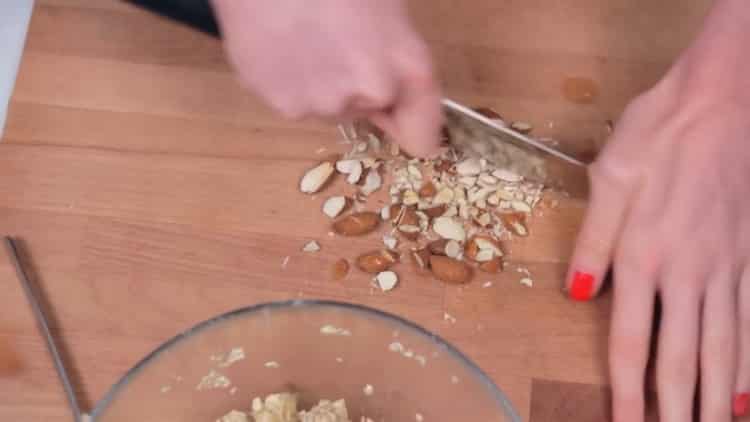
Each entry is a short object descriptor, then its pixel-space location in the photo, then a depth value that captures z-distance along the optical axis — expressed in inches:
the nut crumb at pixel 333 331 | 27.5
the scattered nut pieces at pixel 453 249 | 31.9
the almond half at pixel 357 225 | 32.2
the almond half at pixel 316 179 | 33.2
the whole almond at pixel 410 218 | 32.5
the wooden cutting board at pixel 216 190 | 30.7
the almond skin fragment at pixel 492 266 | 31.6
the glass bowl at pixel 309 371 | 26.1
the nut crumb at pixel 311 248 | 32.1
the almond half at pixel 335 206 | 32.7
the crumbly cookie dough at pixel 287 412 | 27.6
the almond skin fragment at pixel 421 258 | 31.8
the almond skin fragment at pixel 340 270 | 31.7
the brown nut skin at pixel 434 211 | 32.8
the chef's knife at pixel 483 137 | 30.3
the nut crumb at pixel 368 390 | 29.0
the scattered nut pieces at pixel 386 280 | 31.4
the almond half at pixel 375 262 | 31.7
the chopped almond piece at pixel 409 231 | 32.3
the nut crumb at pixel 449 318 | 31.0
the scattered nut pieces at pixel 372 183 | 33.3
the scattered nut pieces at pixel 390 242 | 32.2
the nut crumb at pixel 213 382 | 28.2
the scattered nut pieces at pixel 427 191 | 33.2
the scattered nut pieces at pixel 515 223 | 32.4
